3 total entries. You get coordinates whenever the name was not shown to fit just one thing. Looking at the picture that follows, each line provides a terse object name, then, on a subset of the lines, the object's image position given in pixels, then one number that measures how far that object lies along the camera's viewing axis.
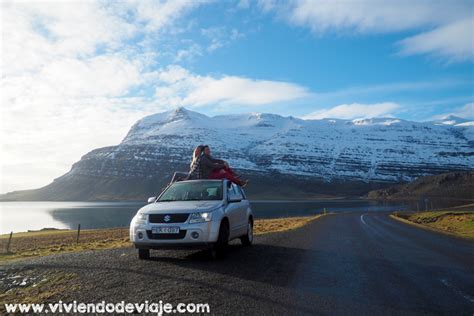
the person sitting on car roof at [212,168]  12.12
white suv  8.84
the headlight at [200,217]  8.94
